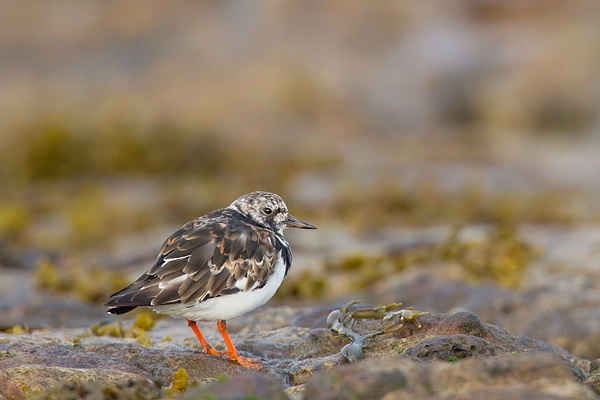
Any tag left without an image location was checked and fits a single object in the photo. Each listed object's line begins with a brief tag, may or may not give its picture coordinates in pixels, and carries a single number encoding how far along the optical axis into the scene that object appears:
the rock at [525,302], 14.03
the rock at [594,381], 8.41
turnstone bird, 9.76
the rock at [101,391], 7.56
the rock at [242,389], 6.51
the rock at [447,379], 6.59
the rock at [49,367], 8.29
